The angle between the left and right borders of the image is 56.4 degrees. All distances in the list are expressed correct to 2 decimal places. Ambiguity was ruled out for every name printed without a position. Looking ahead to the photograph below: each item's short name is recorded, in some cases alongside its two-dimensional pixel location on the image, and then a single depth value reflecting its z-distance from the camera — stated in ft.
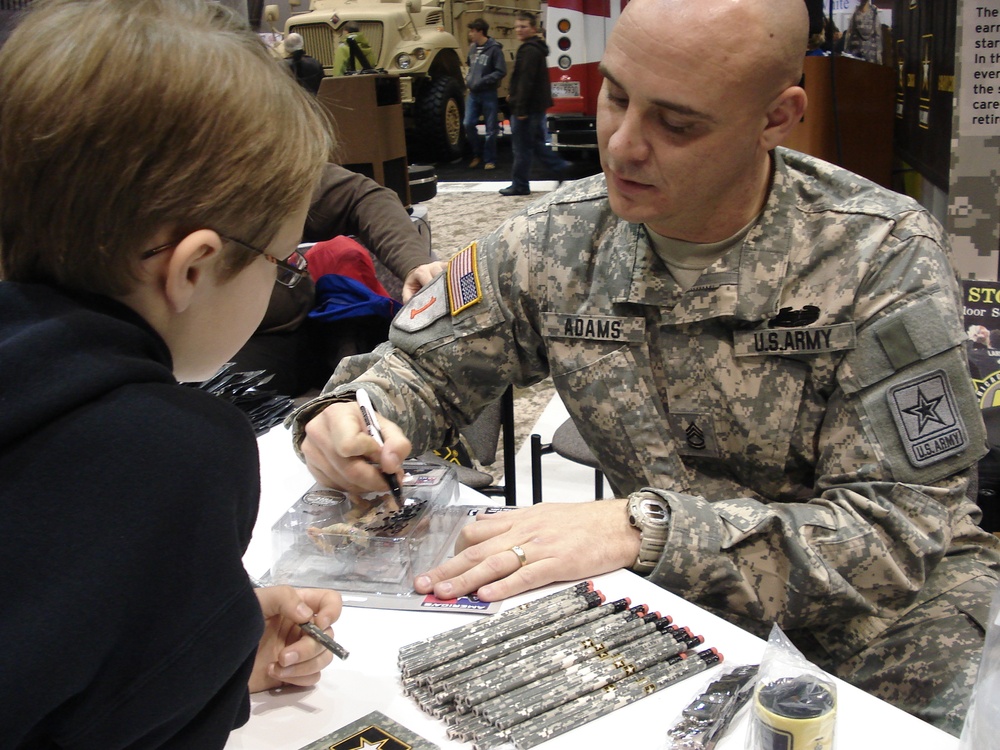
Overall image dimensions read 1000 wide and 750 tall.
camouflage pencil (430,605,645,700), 3.34
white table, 3.10
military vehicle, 27.50
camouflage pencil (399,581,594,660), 3.60
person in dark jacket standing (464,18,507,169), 29.14
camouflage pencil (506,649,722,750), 3.12
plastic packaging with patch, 4.17
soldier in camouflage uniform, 4.28
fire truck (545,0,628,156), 20.08
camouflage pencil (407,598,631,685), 3.42
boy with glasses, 2.06
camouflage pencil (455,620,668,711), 3.27
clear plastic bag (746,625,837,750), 2.69
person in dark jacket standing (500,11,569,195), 24.88
